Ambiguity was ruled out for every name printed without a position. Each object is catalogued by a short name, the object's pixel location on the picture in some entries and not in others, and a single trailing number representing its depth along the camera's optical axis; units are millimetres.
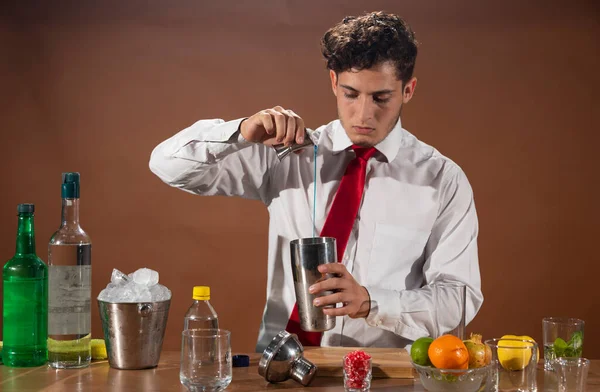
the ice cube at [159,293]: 1718
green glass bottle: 1718
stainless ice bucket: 1689
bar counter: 1572
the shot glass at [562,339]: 1737
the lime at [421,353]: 1509
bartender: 2562
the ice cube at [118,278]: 1745
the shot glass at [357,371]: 1544
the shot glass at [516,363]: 1491
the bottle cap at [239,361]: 1784
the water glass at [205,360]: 1489
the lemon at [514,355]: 1498
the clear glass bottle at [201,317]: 1866
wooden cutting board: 1688
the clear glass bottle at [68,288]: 1728
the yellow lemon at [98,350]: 1843
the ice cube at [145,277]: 1730
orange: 1458
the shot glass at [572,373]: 1485
